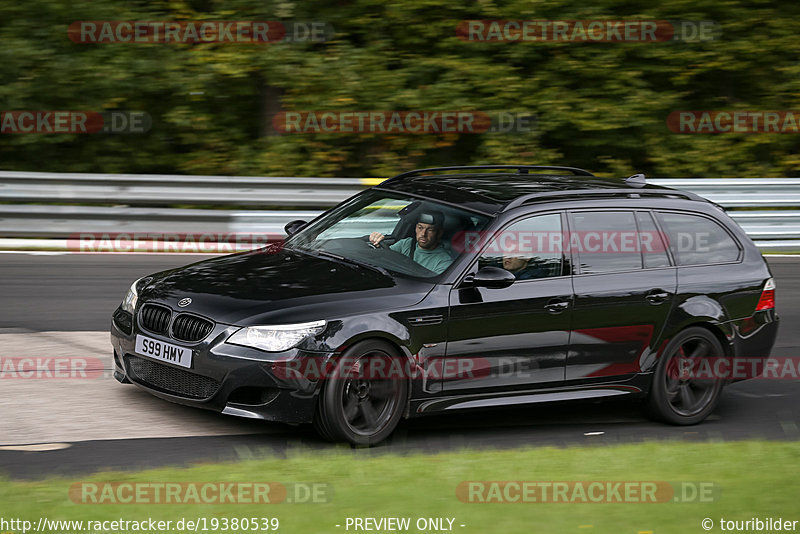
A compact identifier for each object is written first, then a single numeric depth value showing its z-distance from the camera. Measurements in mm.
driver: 13687
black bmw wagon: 12484
